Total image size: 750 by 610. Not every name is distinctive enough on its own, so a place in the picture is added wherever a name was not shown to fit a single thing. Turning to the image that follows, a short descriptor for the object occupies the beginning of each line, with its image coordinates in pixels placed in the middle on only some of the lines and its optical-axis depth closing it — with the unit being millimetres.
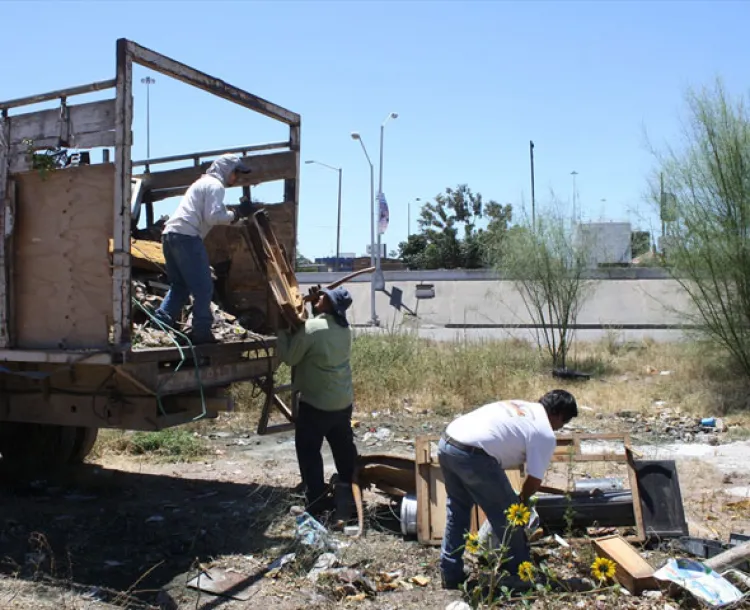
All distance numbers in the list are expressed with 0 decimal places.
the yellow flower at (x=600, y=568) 3628
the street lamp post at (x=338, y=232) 49459
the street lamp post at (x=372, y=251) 25938
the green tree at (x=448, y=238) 49438
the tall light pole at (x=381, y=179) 29484
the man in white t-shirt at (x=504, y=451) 4172
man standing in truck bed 5215
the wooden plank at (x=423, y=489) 5086
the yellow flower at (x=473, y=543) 3654
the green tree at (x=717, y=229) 11875
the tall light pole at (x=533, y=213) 16688
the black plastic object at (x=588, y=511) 5109
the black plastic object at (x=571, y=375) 14046
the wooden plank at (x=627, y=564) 4176
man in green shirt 5621
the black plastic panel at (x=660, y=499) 4980
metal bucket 5242
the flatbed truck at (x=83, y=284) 4484
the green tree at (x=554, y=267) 16281
